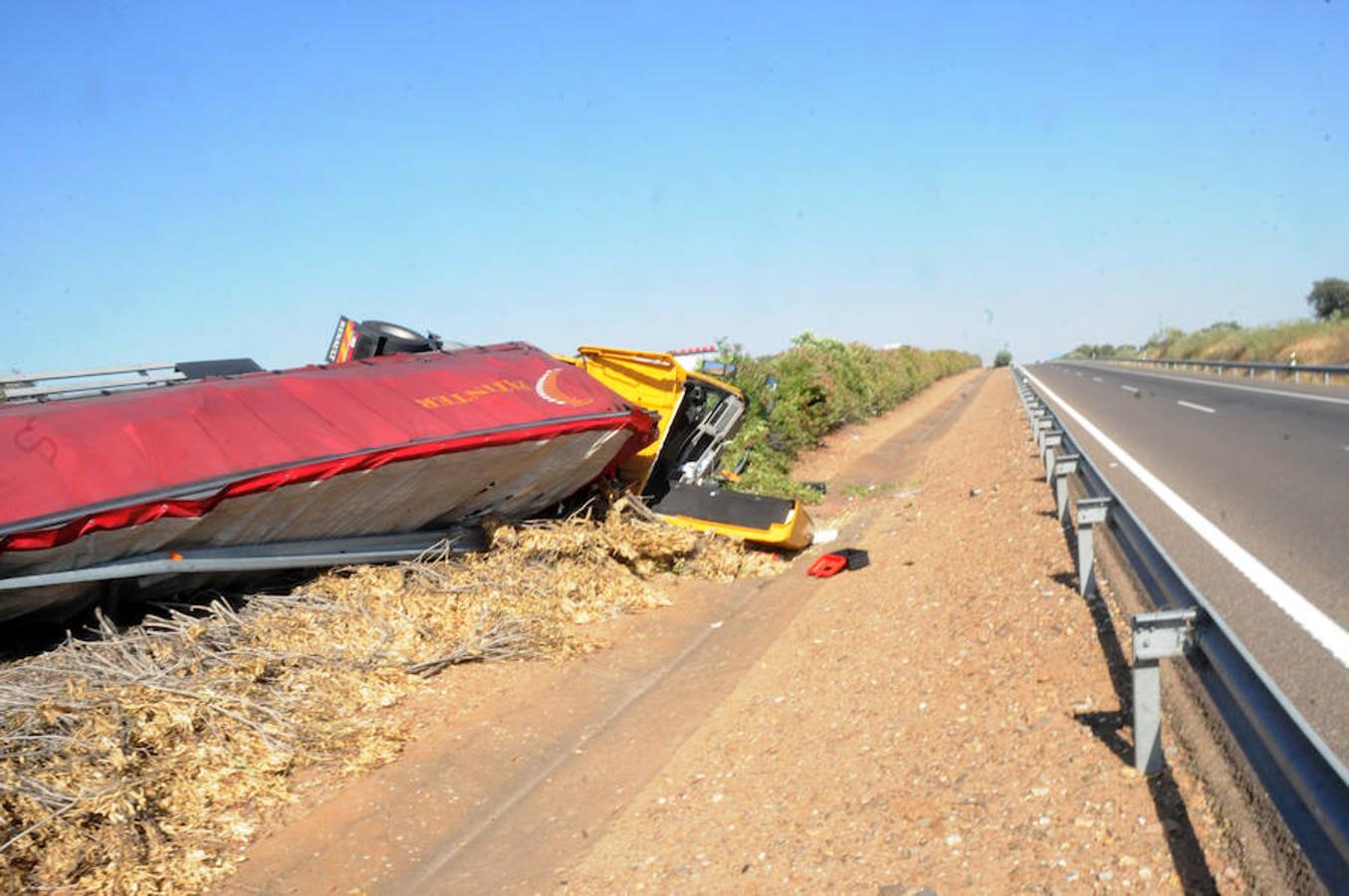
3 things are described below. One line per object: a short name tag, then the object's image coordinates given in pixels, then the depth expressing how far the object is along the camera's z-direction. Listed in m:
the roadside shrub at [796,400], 17.06
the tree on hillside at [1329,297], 62.81
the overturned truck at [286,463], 6.42
